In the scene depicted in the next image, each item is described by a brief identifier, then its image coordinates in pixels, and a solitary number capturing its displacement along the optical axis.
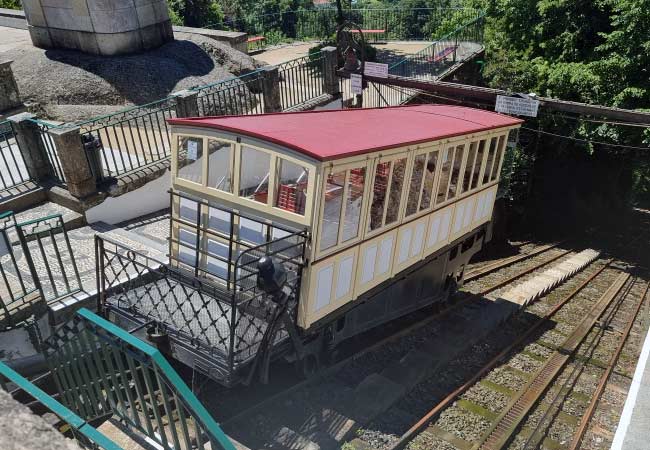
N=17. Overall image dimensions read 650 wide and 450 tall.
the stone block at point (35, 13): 15.08
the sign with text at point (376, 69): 12.79
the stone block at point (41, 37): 15.42
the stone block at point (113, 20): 14.32
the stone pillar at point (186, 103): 10.81
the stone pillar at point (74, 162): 8.84
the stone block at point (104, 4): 14.09
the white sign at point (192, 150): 6.54
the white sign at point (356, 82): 13.20
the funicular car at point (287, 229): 5.82
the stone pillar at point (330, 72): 15.21
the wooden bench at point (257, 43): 26.04
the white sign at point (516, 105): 10.38
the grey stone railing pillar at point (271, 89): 13.12
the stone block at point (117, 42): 14.66
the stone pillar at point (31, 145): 9.18
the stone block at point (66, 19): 14.55
